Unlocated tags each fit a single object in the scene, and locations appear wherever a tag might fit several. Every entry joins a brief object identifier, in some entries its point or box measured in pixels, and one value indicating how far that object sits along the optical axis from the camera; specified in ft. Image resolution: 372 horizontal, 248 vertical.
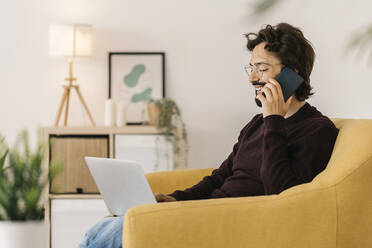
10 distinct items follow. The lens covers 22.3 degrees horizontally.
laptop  12.52
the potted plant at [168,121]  17.75
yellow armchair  10.69
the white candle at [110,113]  17.99
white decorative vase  8.35
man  12.56
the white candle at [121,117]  18.00
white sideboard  17.73
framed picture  18.78
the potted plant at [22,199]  8.36
